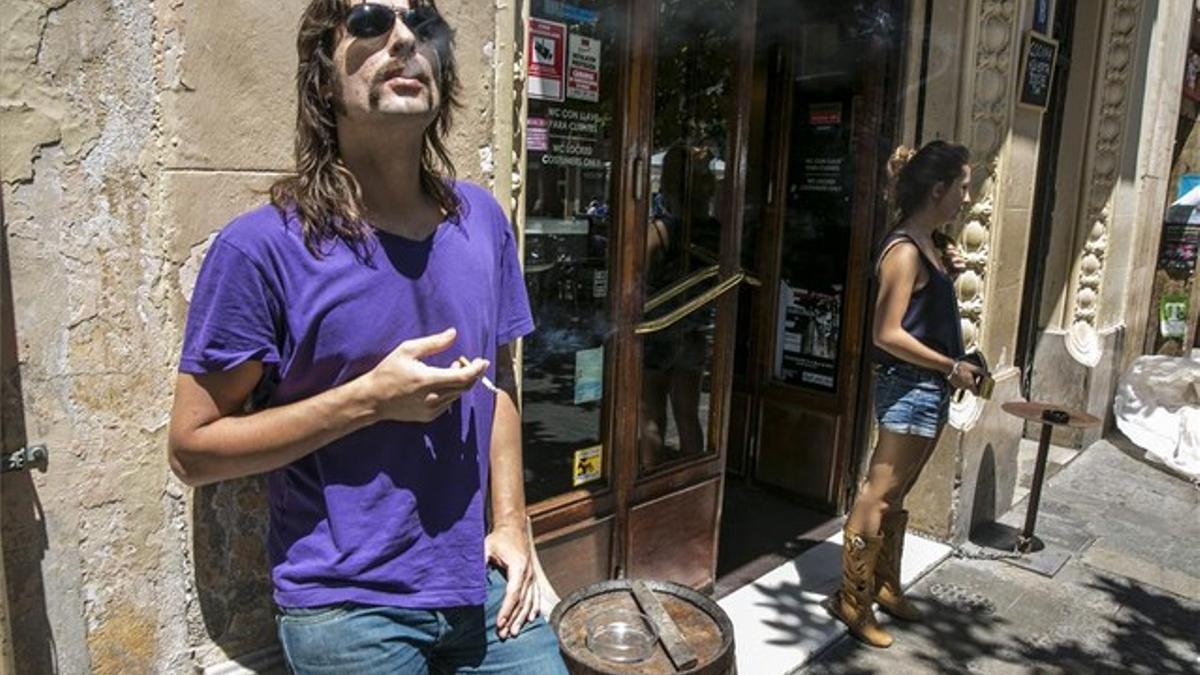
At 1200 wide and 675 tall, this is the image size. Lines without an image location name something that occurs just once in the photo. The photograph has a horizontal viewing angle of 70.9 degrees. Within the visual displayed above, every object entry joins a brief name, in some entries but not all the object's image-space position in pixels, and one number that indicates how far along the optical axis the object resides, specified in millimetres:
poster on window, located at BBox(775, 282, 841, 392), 5055
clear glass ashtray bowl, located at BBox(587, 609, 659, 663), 2082
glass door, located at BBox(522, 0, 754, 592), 3113
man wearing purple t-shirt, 1447
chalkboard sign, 4836
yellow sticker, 3398
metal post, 4754
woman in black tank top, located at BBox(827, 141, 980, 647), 3475
